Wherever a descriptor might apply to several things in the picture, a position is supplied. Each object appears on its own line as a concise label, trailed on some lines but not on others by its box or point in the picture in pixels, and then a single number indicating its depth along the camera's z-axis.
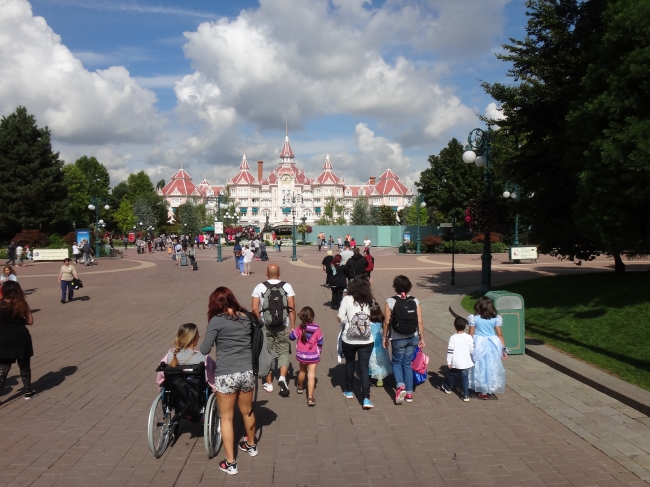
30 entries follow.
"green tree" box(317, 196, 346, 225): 93.69
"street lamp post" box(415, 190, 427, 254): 43.25
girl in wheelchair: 5.29
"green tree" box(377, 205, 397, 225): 98.25
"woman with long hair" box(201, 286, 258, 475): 4.87
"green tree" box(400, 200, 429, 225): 85.83
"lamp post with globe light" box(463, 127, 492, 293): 15.34
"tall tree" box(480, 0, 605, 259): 13.40
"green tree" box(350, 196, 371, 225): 85.74
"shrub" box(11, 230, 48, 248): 40.19
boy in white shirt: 6.95
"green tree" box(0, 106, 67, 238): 44.69
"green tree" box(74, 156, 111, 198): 88.06
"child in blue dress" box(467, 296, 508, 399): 7.00
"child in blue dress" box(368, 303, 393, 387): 7.22
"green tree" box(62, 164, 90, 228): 70.88
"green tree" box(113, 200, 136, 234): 82.81
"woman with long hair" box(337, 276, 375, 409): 6.60
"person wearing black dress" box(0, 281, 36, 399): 6.79
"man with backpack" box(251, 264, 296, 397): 7.10
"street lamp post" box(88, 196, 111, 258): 38.38
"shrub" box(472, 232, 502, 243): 41.94
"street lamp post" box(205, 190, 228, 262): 35.31
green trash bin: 8.98
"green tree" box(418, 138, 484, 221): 46.84
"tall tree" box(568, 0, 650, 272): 9.27
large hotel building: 125.69
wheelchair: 5.08
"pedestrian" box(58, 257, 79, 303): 16.25
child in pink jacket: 6.81
